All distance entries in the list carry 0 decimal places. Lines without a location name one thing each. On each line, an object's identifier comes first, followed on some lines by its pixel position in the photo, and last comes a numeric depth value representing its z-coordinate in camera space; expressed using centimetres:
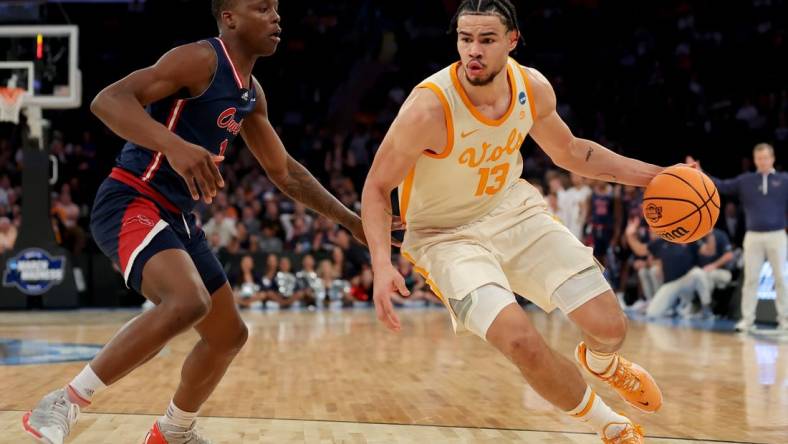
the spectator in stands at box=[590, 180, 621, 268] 1399
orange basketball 443
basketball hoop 1307
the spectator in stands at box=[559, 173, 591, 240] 1422
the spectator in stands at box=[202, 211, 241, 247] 1595
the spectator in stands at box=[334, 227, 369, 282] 1582
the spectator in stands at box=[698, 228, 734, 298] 1276
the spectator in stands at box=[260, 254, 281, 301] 1533
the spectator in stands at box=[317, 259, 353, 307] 1545
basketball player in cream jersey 390
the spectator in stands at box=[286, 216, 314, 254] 1600
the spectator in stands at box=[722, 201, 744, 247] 1489
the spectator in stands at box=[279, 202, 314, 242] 1623
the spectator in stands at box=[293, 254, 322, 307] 1543
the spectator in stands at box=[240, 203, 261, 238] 1628
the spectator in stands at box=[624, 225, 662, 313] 1372
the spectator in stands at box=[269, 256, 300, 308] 1535
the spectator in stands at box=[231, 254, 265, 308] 1518
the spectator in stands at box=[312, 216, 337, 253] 1599
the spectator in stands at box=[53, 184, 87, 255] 1523
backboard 1332
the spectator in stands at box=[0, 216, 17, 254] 1458
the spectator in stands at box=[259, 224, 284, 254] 1591
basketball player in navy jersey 376
